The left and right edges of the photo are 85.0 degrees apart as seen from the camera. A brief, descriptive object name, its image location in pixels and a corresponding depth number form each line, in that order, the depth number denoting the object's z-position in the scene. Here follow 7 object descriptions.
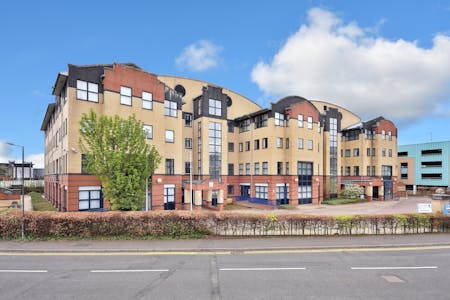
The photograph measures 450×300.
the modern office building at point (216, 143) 21.50
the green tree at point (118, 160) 15.52
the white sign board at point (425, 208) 16.14
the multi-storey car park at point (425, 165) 54.47
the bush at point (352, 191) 39.69
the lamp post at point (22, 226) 12.93
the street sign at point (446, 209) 15.95
